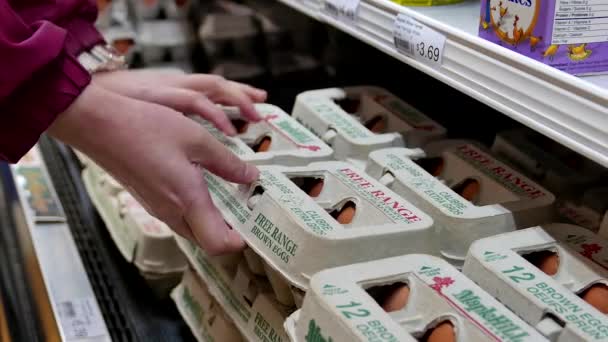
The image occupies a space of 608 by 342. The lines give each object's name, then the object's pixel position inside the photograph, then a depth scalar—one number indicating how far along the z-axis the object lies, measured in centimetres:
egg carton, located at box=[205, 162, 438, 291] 97
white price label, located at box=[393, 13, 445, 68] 100
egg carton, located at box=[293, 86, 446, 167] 129
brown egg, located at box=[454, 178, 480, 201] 118
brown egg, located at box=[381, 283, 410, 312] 90
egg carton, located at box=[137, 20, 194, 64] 211
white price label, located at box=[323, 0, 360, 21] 120
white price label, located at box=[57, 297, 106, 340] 141
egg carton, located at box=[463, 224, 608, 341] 83
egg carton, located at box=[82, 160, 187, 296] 157
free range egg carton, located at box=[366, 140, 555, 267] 103
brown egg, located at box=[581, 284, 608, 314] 89
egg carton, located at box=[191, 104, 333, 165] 125
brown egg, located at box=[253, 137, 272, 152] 135
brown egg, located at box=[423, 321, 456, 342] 83
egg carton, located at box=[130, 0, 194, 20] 219
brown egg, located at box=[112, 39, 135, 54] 209
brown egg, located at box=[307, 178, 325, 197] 117
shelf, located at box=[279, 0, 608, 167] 76
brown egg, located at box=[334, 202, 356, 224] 109
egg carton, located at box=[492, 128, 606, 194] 122
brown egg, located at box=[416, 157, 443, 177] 128
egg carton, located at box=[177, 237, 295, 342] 114
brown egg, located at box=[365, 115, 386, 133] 142
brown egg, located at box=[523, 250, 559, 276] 96
